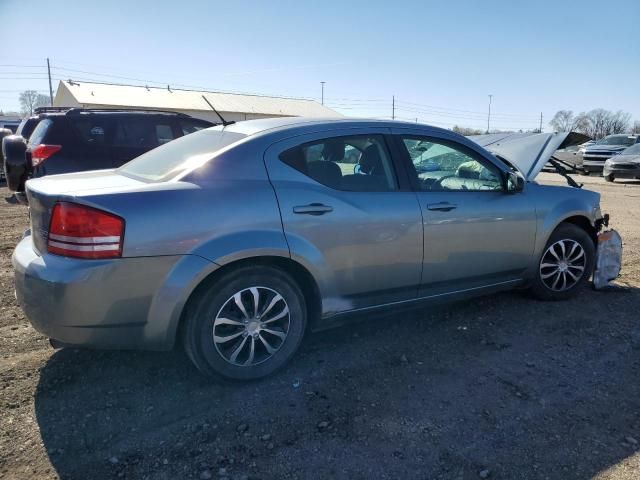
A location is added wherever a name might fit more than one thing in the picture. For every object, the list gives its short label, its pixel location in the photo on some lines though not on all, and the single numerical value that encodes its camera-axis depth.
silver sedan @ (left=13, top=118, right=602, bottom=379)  2.63
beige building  38.94
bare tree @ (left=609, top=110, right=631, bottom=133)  72.44
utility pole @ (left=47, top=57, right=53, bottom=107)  54.86
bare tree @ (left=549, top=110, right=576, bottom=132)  79.47
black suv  6.11
